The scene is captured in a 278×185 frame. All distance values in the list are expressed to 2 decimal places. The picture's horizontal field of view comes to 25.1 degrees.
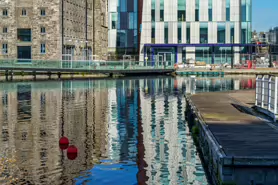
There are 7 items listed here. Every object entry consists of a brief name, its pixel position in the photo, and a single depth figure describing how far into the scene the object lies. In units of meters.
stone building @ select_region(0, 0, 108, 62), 114.75
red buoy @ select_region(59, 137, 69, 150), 26.80
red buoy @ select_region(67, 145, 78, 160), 24.27
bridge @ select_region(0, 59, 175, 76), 98.12
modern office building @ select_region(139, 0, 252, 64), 133.50
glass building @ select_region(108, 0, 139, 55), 143.62
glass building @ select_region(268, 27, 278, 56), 146.25
